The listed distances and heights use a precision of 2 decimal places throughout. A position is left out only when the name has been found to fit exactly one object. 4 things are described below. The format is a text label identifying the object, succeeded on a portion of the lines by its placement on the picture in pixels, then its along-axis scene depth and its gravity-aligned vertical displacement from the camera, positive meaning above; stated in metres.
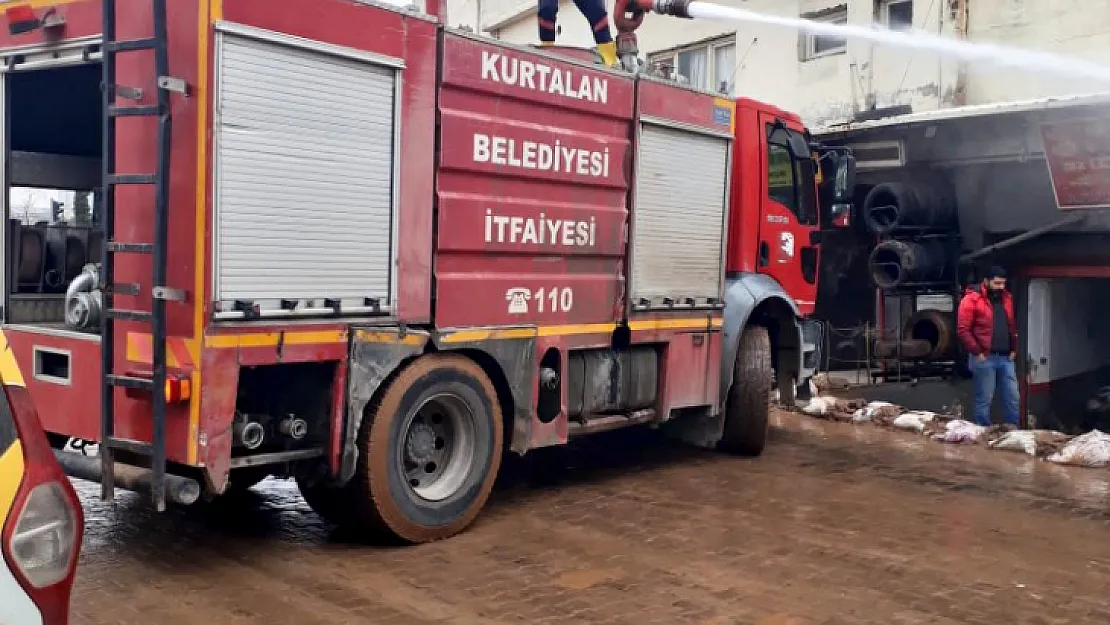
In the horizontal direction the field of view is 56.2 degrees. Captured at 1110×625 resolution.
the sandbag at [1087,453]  9.14 -1.51
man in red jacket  11.09 -0.64
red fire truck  4.97 +0.06
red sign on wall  10.69 +1.27
